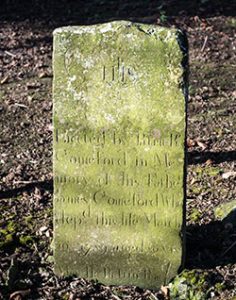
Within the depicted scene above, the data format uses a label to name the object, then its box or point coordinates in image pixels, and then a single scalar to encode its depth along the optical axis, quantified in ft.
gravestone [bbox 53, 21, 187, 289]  14.69
